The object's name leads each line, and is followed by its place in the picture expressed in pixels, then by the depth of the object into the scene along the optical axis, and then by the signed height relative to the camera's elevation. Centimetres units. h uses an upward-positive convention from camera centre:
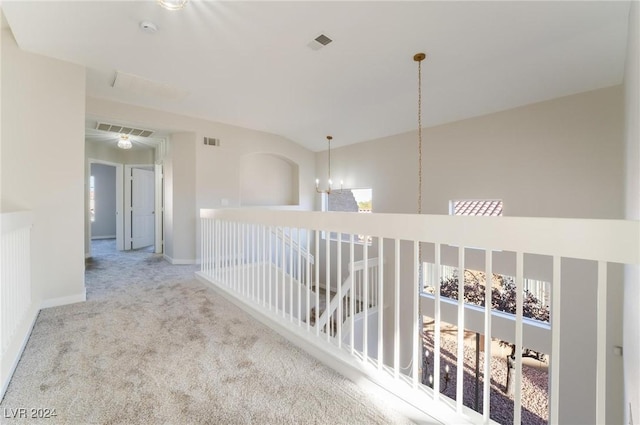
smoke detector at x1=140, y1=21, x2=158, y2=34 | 262 +180
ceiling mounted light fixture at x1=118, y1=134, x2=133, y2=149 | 559 +141
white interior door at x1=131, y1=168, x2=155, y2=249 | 682 +3
